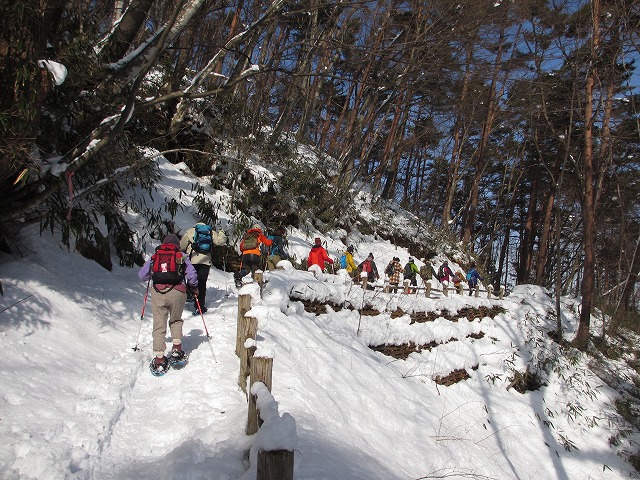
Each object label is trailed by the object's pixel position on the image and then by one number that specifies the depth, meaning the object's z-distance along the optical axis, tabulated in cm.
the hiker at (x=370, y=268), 1209
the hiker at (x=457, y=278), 1661
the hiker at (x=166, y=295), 455
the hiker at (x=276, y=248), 921
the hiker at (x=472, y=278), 1659
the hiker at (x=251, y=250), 861
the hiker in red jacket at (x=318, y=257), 945
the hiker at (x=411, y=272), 1416
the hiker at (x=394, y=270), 1344
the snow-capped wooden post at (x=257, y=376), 289
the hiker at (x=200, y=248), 680
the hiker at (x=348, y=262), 1125
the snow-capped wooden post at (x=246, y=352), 392
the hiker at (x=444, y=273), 1623
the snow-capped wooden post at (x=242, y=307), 490
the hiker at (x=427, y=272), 1527
